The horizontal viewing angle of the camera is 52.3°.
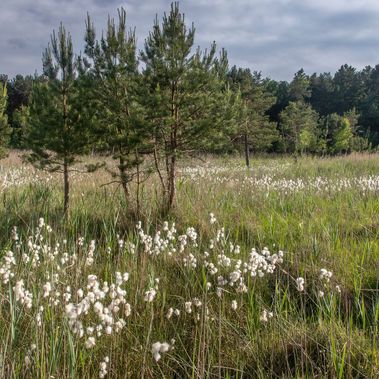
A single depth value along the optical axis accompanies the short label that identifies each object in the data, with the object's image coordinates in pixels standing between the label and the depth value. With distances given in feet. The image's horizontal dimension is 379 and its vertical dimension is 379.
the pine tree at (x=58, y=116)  20.99
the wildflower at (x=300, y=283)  8.46
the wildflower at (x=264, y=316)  8.18
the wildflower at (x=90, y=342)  5.94
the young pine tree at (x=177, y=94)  20.98
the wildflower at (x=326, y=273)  8.71
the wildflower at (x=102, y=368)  6.26
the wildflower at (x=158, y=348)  5.04
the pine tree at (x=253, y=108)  92.57
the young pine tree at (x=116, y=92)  20.89
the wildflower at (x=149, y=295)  7.25
